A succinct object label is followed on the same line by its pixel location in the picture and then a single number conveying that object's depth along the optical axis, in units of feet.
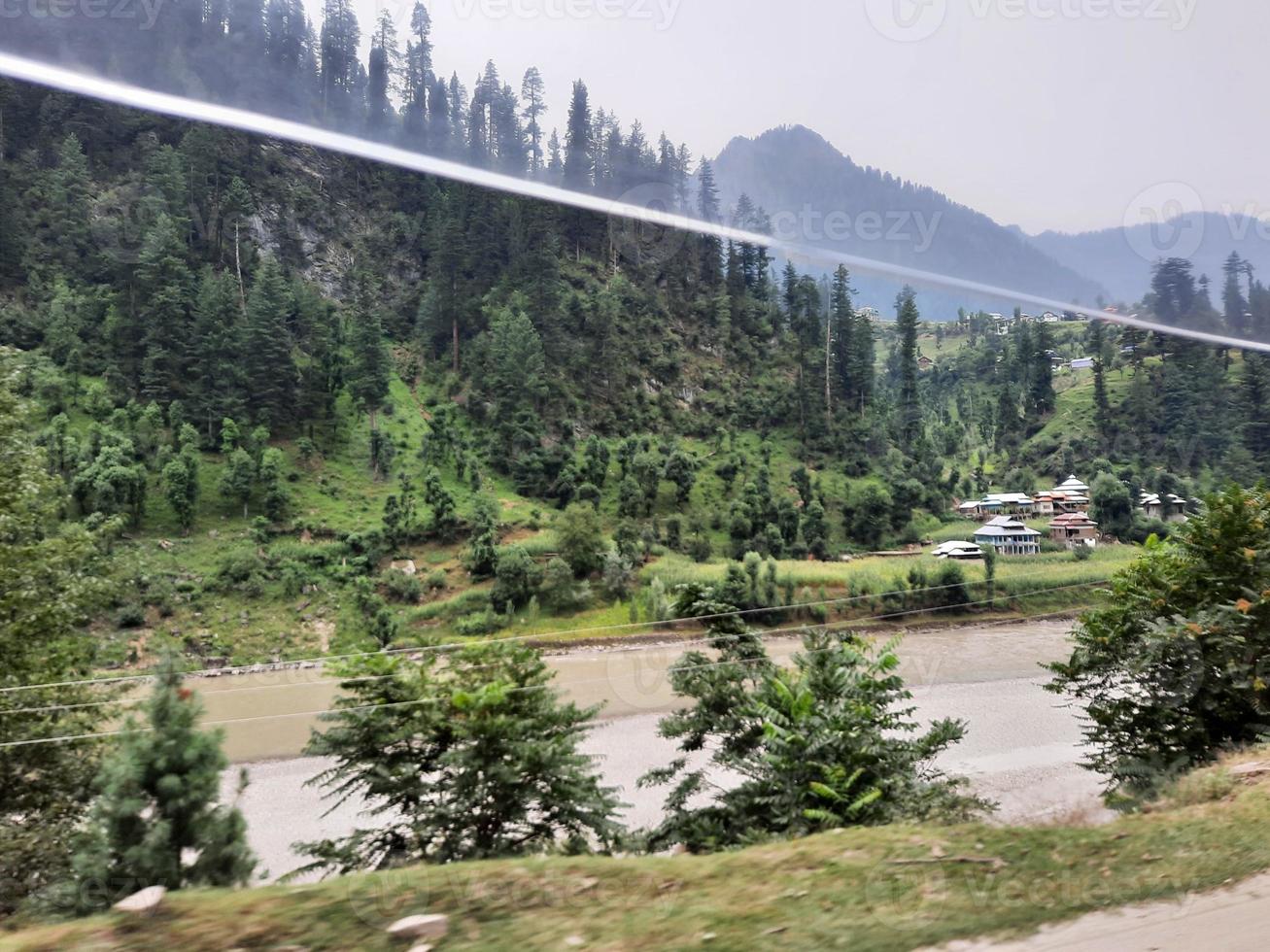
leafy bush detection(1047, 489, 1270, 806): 21.90
